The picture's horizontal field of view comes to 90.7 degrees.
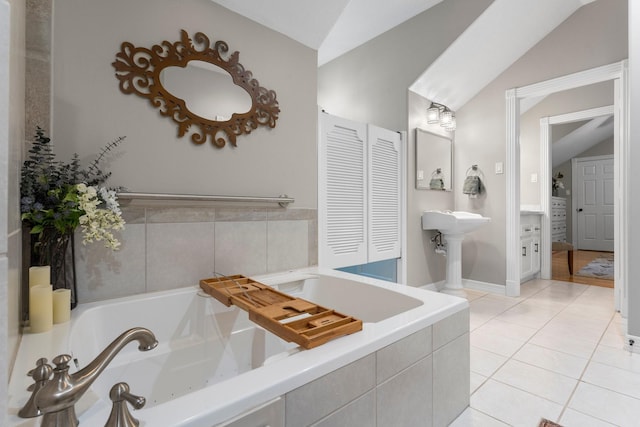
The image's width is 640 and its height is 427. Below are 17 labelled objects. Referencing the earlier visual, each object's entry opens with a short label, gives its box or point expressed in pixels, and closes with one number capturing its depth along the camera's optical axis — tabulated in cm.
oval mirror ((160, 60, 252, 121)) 157
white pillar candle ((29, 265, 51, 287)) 106
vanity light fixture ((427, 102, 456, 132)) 318
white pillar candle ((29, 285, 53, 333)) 102
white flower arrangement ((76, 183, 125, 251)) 112
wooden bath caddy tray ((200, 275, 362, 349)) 96
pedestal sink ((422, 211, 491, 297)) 297
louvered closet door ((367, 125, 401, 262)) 270
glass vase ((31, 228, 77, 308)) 113
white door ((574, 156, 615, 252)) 611
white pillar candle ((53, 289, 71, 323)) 111
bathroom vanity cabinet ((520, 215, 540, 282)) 346
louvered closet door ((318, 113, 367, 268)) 233
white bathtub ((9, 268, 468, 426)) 68
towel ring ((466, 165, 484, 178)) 341
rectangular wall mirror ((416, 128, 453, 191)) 312
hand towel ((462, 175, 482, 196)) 334
